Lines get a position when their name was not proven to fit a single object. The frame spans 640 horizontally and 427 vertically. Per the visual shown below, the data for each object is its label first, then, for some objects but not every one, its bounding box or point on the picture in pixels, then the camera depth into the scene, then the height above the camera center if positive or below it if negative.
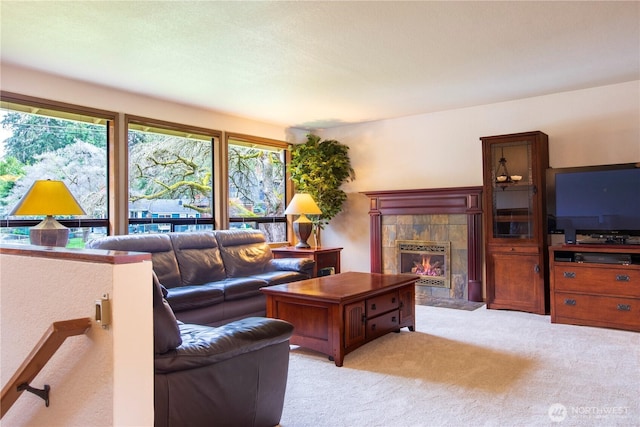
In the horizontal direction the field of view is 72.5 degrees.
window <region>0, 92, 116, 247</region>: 3.92 +0.67
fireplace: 5.66 -0.55
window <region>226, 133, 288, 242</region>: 6.03 +0.56
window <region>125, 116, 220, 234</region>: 4.89 +0.58
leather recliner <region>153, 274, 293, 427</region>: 1.79 -0.66
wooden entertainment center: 3.94 -0.63
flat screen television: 4.23 +0.15
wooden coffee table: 3.19 -0.70
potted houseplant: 6.34 +0.73
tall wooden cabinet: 4.71 -0.02
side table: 5.34 -0.42
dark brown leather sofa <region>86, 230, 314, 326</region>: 3.80 -0.49
